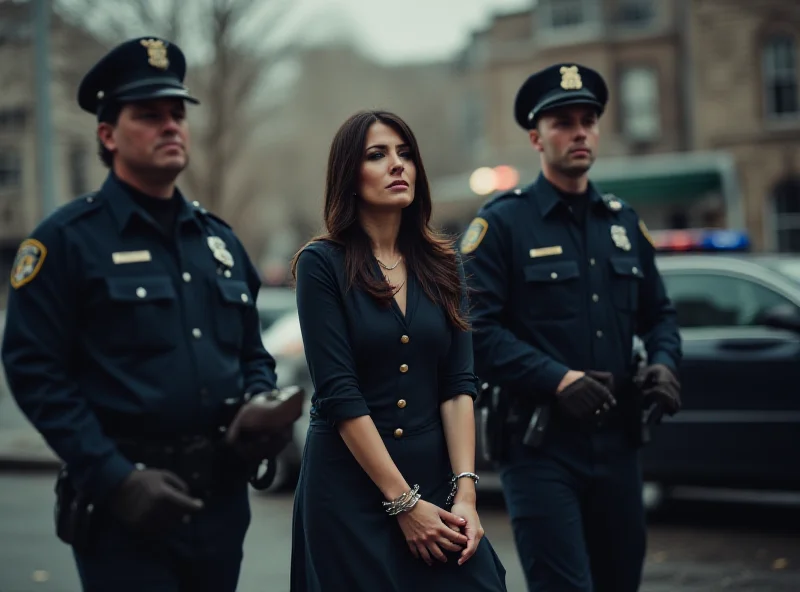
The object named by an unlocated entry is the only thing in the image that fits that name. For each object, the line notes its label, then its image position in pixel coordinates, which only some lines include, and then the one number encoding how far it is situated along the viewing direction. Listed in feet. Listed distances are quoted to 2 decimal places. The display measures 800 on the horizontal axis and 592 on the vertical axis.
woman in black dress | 9.41
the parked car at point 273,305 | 34.94
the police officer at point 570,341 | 12.58
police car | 23.20
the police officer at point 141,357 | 9.78
